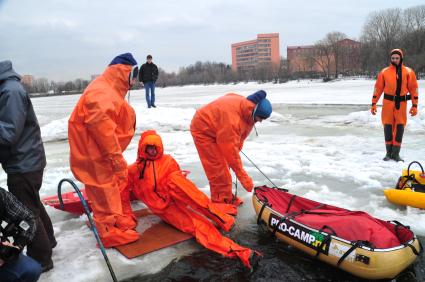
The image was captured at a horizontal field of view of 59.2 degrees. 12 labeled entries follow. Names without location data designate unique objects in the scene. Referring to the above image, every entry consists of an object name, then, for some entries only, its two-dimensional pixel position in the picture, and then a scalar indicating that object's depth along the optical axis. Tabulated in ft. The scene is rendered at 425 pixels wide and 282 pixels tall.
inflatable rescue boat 9.86
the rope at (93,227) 9.80
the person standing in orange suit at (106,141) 10.90
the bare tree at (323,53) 258.16
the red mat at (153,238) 12.23
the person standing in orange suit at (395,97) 21.98
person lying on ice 12.93
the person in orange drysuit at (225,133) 13.70
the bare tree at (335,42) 253.24
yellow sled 14.64
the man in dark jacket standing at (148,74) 44.26
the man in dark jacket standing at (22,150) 9.09
